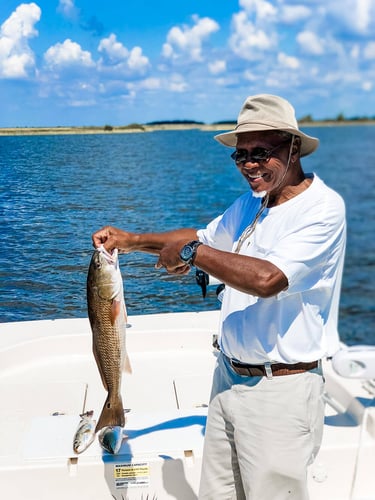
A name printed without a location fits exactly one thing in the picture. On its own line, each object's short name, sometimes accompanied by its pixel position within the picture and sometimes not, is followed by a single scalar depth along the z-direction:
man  2.37
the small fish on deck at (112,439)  3.11
